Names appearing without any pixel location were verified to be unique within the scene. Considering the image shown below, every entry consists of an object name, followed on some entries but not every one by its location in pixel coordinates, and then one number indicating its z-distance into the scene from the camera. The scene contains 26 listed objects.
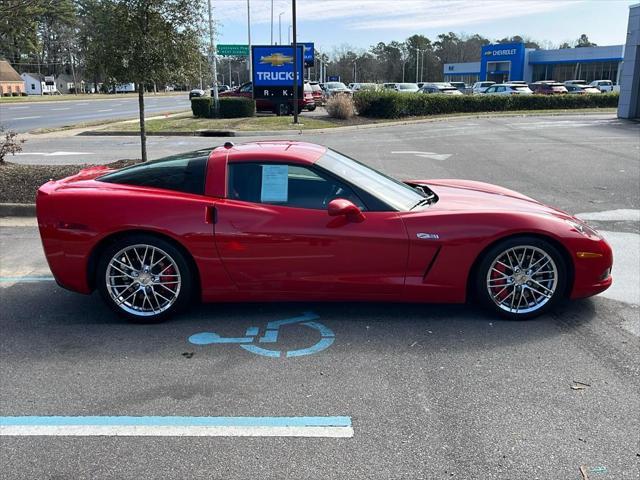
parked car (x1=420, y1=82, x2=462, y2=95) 42.31
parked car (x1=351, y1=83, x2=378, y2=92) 48.97
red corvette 4.27
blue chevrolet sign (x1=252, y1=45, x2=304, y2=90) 26.69
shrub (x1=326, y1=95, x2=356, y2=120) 26.16
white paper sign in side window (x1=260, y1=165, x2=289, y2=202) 4.41
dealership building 70.62
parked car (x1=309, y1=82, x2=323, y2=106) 33.38
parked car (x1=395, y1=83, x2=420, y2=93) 41.26
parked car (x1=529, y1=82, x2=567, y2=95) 37.97
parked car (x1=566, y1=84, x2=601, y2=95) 39.22
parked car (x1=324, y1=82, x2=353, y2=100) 42.16
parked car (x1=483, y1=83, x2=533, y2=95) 35.58
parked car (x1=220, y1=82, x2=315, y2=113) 28.70
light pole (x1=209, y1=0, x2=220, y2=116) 11.65
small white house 104.39
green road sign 40.76
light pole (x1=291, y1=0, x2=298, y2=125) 23.12
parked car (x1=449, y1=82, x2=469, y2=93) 53.17
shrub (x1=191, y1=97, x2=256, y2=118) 26.47
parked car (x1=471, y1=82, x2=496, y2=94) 48.06
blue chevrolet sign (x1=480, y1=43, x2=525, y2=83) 77.56
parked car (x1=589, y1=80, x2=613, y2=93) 49.54
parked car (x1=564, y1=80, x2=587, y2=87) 48.25
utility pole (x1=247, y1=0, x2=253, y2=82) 49.65
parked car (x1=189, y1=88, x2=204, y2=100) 55.08
